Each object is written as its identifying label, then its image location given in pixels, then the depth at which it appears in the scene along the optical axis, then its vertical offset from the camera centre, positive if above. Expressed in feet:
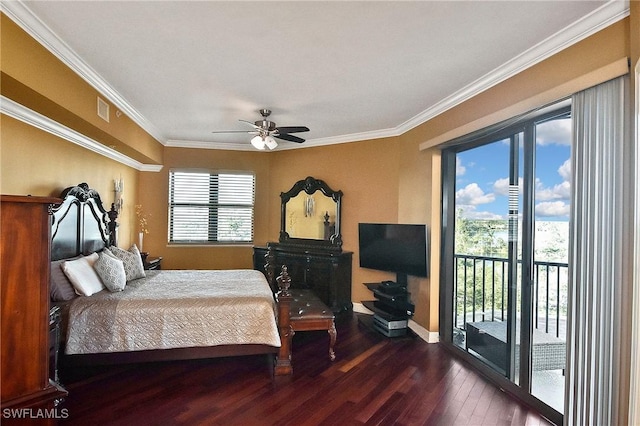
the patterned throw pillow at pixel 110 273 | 10.64 -1.93
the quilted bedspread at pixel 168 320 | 9.24 -3.04
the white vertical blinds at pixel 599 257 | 6.15 -0.67
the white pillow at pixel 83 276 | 9.80 -1.93
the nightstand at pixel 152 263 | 16.08 -2.44
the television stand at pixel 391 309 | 13.41 -3.83
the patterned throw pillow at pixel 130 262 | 12.57 -1.88
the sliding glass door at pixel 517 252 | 8.54 -0.91
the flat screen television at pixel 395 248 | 13.20 -1.28
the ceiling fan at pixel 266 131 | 12.38 +3.13
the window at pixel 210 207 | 19.26 +0.44
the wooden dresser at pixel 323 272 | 16.46 -2.82
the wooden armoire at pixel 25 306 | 4.90 -1.42
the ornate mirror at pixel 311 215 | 17.53 +0.08
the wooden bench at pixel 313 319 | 11.00 -3.40
